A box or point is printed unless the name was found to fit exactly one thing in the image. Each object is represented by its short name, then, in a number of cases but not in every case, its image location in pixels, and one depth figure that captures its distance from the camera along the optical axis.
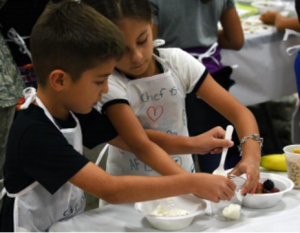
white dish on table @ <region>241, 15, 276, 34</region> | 2.78
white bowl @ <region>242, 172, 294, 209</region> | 1.55
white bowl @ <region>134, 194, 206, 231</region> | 1.49
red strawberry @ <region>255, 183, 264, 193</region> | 1.59
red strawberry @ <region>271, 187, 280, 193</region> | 1.59
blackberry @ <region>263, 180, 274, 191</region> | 1.59
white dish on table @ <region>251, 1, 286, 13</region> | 3.05
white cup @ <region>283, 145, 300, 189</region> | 1.64
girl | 1.65
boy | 1.47
